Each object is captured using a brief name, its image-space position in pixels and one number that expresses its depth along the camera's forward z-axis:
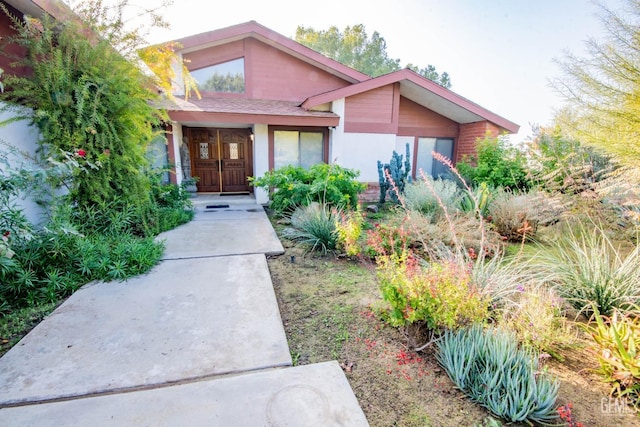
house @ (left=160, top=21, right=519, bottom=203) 8.77
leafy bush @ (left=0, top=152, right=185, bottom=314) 2.90
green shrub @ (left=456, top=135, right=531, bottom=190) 8.45
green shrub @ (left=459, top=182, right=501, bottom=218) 5.69
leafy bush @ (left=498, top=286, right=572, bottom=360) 2.23
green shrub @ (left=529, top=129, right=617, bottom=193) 5.39
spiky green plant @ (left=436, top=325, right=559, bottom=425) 1.73
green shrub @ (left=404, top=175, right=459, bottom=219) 5.84
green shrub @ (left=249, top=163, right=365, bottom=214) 6.20
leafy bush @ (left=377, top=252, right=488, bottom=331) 2.21
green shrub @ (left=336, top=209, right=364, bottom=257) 4.27
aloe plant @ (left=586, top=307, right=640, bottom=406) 1.89
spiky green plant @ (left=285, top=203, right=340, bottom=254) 4.71
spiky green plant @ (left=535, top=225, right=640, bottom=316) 2.70
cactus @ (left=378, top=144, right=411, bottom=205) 8.07
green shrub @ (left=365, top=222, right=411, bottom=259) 4.07
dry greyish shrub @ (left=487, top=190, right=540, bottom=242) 5.27
